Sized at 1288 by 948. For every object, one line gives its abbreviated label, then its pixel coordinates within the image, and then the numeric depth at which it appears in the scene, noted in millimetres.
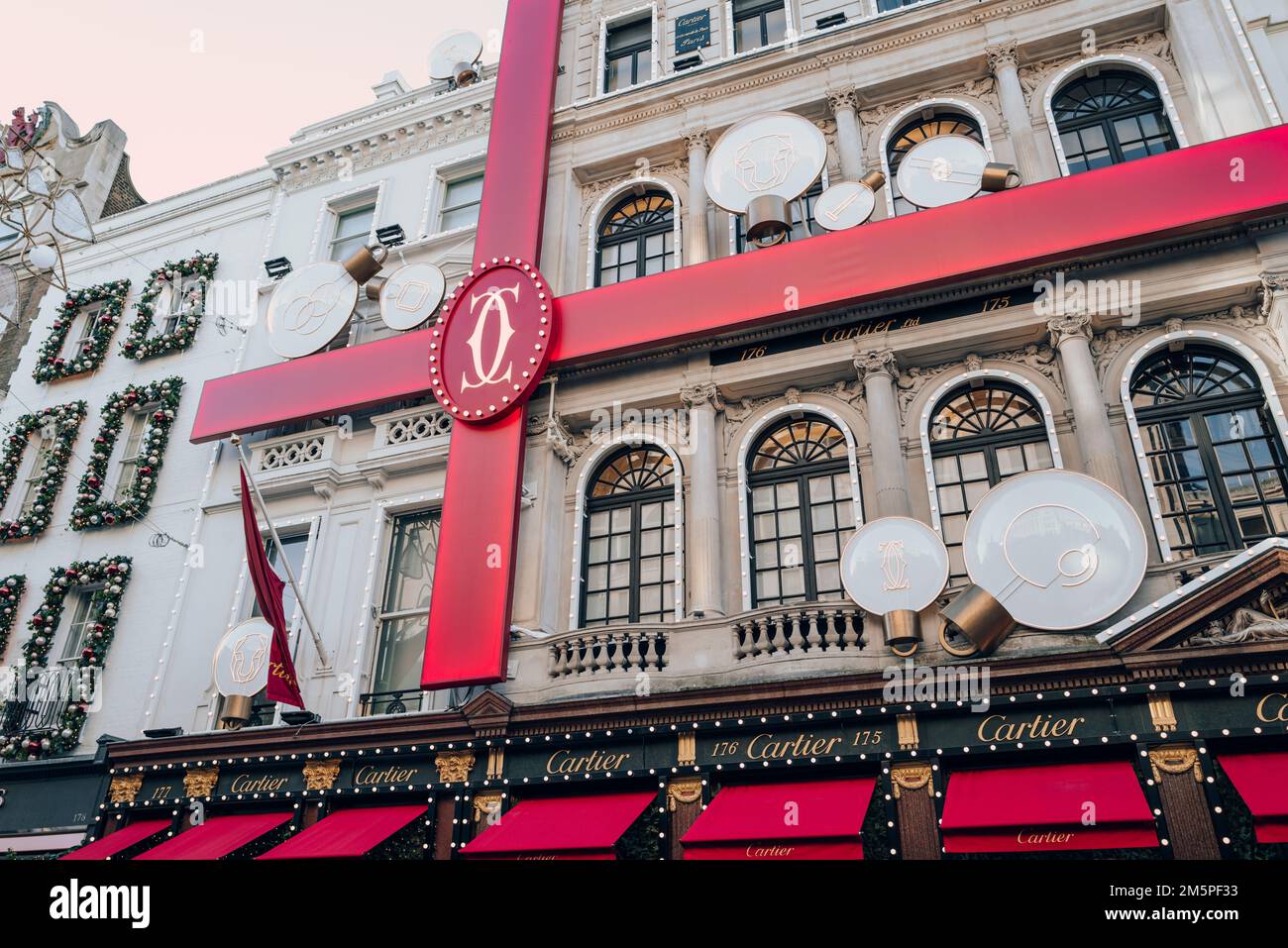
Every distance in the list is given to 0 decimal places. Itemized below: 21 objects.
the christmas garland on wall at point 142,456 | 19453
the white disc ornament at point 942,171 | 14945
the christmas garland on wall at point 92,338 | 22297
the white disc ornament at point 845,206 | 15297
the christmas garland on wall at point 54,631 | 17047
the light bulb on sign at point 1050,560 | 11148
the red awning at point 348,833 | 12797
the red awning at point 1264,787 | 9109
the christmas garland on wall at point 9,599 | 19000
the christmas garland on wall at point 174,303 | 21469
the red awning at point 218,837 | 13766
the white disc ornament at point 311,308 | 18969
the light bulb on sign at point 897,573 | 11828
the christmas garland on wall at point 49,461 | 20188
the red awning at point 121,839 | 14555
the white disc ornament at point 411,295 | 17984
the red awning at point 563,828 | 11586
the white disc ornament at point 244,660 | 15938
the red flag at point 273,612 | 14727
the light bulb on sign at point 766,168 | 15539
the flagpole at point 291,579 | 14764
